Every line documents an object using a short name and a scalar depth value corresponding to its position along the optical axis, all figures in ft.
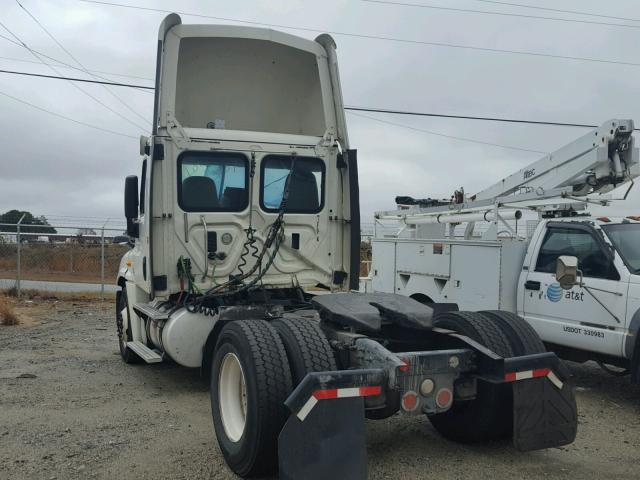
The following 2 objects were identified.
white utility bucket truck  21.40
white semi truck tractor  13.04
